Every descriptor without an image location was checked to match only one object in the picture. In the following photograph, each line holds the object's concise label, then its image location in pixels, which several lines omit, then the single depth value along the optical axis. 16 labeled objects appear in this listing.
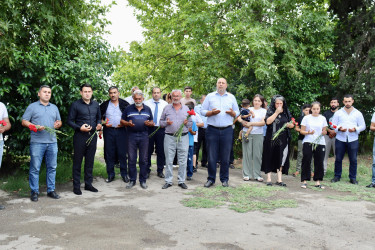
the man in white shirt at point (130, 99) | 10.02
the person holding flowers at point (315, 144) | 8.41
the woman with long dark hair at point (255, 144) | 9.09
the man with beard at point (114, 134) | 8.37
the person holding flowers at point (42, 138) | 6.60
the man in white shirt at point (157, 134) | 9.20
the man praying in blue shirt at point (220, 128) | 7.99
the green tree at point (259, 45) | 13.48
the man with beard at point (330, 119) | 10.06
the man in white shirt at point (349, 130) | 9.09
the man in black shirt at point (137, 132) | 7.84
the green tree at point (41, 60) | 7.48
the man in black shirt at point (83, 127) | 7.16
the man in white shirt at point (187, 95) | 10.02
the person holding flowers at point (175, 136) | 7.94
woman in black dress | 8.51
